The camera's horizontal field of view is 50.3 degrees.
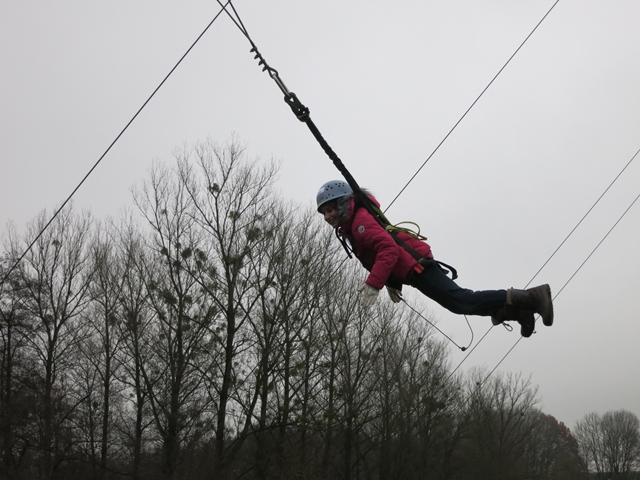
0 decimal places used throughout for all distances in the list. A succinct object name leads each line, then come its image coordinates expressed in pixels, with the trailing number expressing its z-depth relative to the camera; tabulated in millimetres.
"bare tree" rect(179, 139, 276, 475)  21109
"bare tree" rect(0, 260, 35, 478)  20250
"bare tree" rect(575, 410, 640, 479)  59281
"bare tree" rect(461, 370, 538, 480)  33469
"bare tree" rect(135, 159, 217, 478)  20812
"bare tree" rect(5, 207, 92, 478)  21281
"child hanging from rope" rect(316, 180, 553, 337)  4676
